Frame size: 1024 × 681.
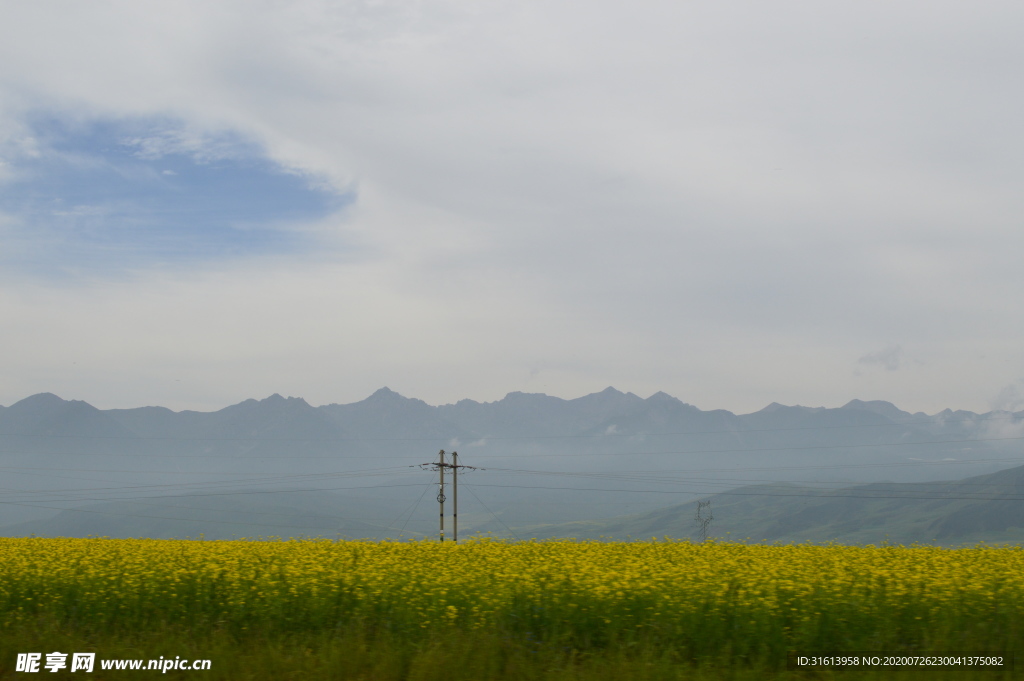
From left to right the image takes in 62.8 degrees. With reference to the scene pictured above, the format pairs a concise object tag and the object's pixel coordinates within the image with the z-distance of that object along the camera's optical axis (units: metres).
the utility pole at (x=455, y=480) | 72.25
